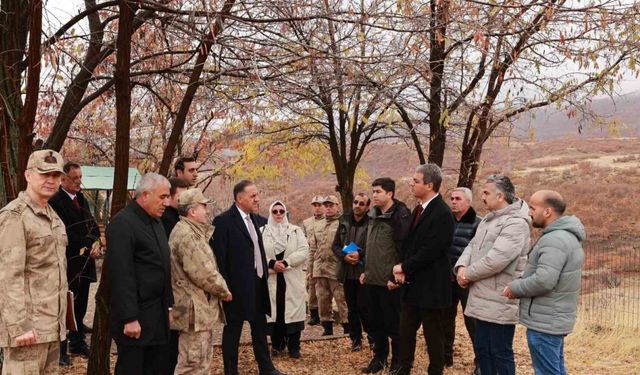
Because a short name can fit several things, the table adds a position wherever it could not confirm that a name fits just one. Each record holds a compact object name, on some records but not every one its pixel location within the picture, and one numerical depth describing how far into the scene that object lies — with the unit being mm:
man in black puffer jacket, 6281
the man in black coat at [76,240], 6289
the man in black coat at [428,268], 5367
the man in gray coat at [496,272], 4832
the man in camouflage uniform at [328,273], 8156
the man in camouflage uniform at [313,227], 8594
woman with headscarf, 7020
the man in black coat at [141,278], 4164
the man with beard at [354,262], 6941
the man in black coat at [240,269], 5633
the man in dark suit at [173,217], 5137
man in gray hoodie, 4422
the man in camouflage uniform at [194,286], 4934
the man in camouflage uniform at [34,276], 3592
